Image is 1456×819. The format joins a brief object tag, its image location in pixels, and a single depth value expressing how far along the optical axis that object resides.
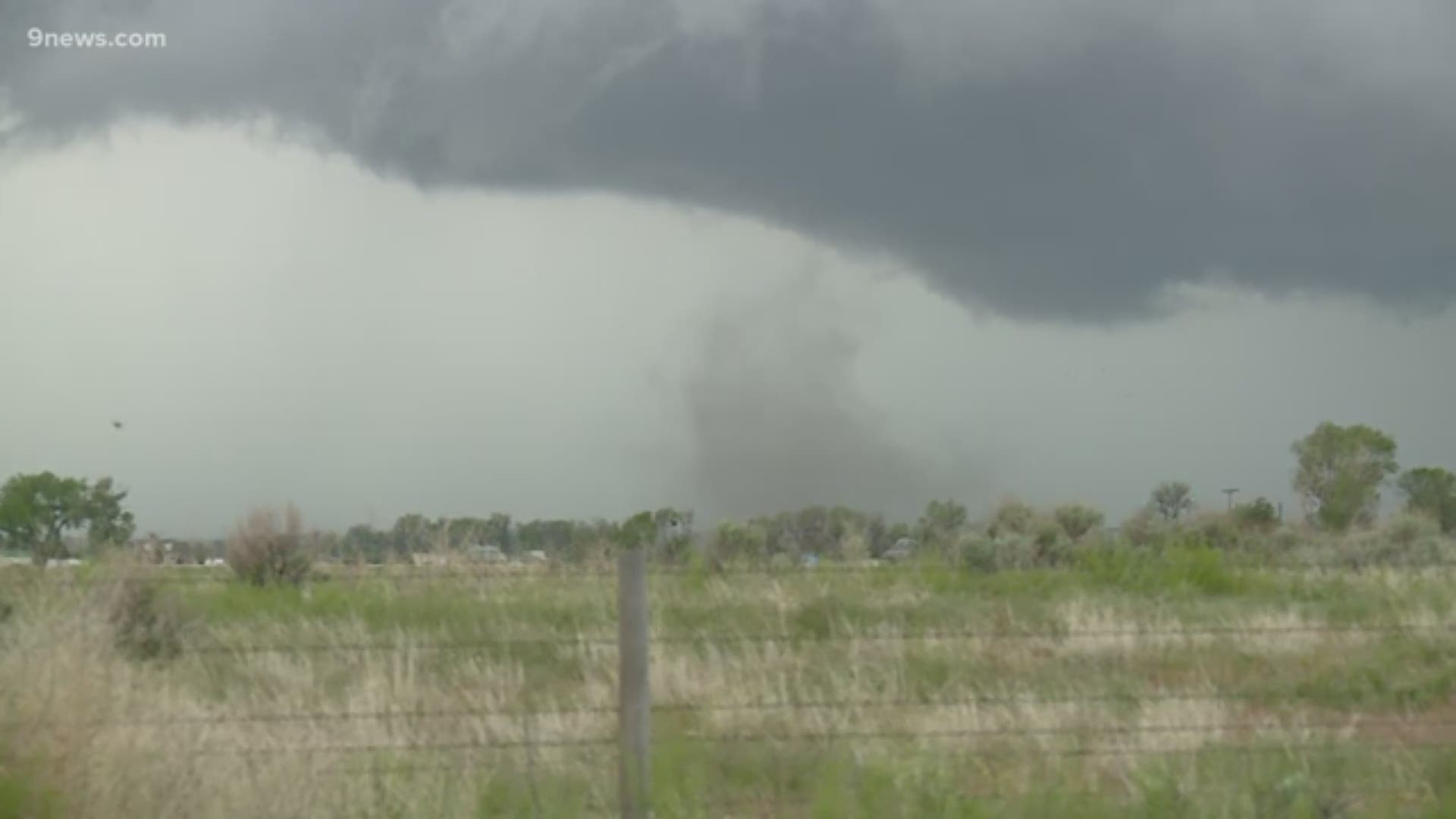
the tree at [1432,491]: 55.16
